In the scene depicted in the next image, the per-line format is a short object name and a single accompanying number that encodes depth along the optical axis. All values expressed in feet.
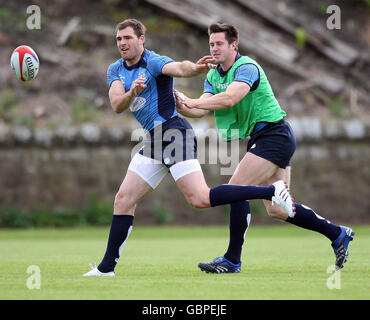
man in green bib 46.55
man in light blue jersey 44.70
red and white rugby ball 49.44
